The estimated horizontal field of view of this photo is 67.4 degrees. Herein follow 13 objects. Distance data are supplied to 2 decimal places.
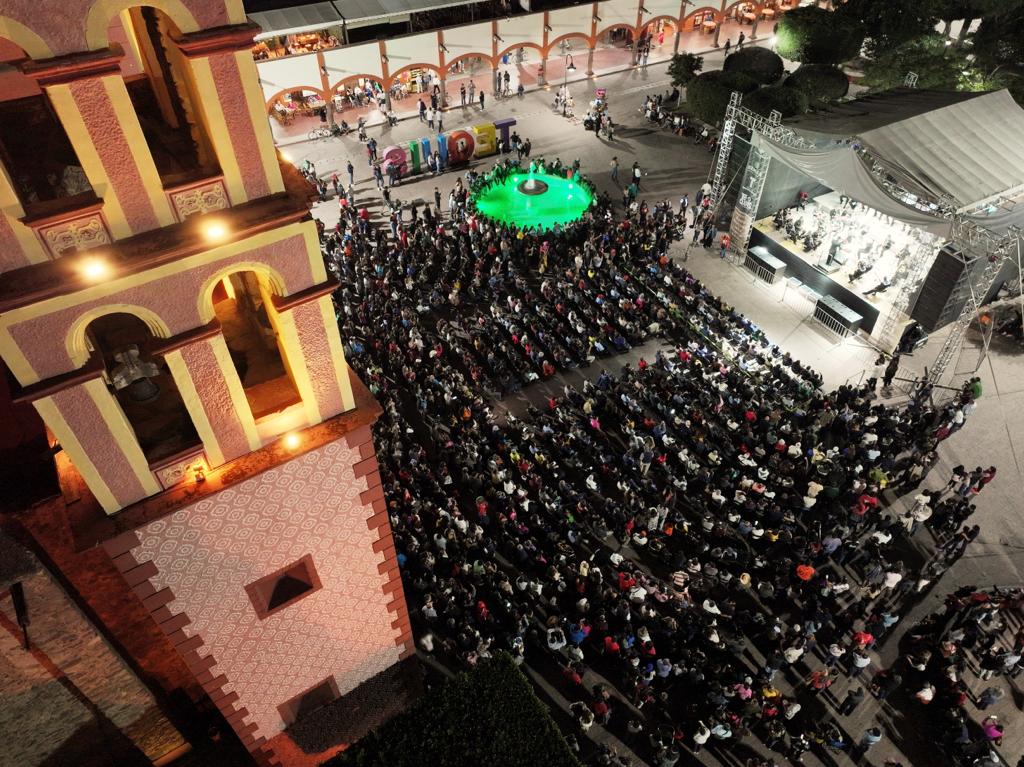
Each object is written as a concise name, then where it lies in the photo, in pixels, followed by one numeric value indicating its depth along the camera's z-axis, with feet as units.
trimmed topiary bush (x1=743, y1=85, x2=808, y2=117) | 120.16
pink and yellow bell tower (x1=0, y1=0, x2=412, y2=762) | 26.63
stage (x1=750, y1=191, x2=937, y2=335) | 94.68
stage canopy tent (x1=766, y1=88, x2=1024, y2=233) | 89.92
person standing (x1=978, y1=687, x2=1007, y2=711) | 57.41
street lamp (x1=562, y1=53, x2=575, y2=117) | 144.40
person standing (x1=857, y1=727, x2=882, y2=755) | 54.39
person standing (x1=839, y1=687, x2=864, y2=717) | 58.18
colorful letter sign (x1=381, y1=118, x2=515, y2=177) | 122.11
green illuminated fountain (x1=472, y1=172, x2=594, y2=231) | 116.47
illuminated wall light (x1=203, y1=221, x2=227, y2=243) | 29.32
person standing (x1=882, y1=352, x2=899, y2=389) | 85.81
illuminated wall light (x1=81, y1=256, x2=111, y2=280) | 27.48
